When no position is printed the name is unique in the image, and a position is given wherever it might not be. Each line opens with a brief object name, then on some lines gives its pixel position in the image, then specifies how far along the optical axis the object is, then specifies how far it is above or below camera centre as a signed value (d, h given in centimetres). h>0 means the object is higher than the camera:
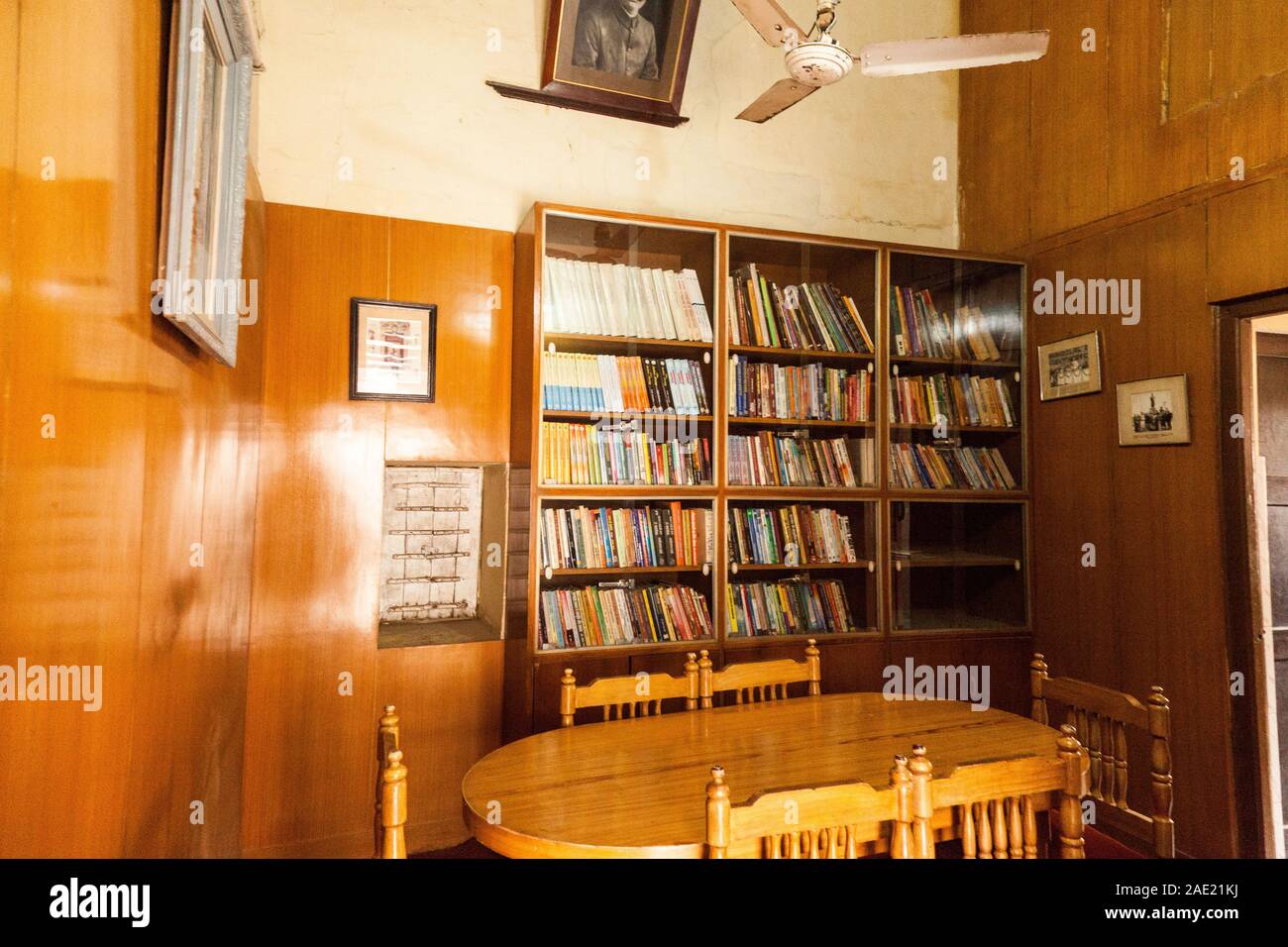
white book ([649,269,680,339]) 329 +95
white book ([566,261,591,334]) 313 +94
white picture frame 131 +70
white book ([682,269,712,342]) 331 +97
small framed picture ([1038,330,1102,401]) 338 +71
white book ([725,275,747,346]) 334 +95
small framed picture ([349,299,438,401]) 310 +71
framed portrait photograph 341 +223
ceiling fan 212 +144
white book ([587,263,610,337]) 319 +100
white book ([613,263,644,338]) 323 +94
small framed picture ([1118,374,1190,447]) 296 +42
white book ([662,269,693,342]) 329 +95
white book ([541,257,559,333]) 307 +90
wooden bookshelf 308 +8
